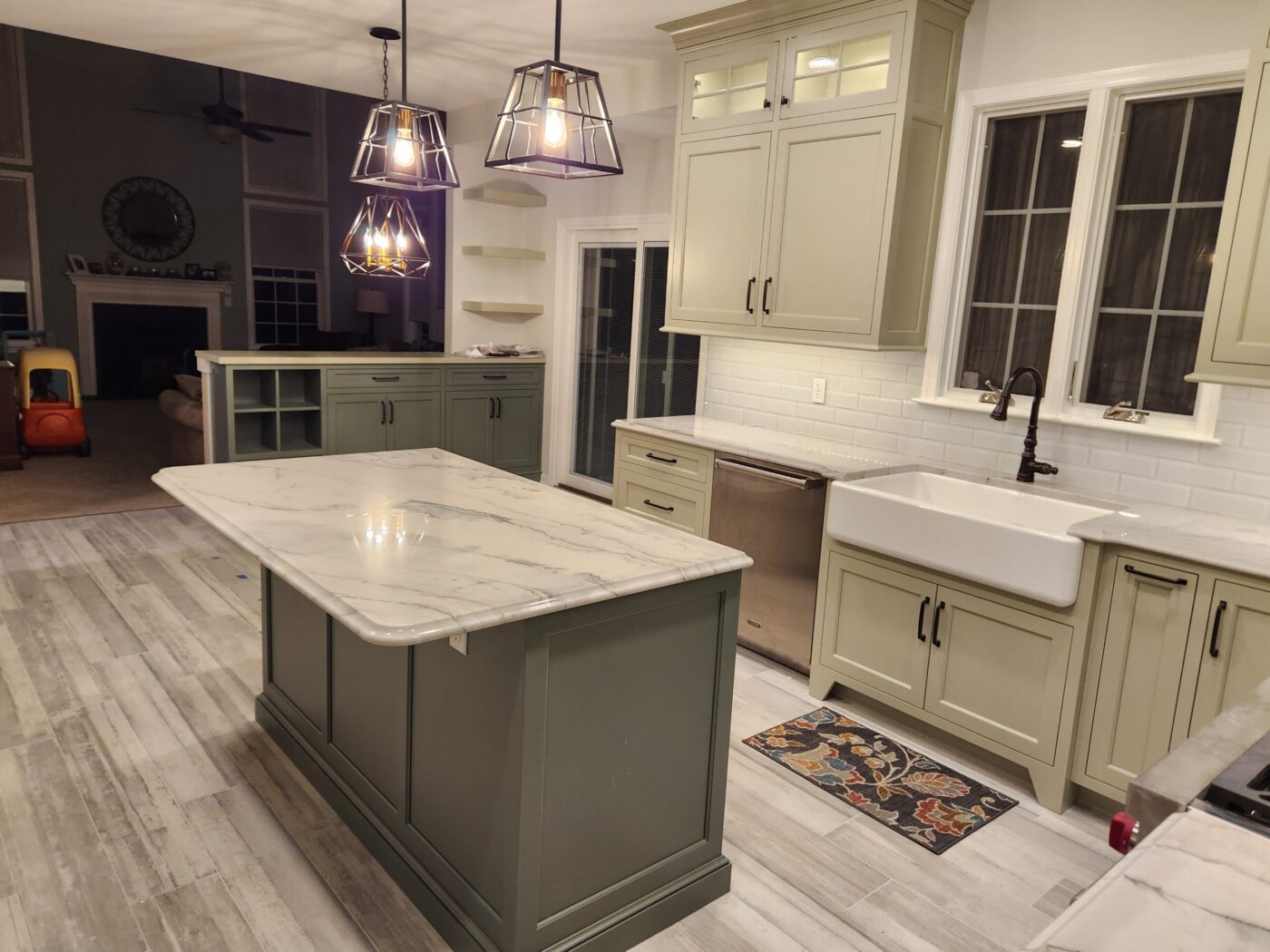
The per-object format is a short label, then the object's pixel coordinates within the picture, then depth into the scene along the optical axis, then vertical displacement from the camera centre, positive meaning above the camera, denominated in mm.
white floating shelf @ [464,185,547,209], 6102 +792
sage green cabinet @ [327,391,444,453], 5703 -770
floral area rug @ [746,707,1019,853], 2631 -1418
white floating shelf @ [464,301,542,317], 6297 +18
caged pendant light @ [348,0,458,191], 2619 +461
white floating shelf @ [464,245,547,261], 6168 +406
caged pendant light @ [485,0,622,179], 2105 +459
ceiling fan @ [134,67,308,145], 8945 +1722
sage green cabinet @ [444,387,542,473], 6238 -825
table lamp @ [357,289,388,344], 11234 +9
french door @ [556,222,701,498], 5668 -216
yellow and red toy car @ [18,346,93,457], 7230 -983
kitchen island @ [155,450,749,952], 1804 -872
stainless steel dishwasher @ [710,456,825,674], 3410 -854
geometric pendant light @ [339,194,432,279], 3832 +271
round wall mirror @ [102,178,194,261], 10070 +807
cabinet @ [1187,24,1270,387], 2342 +252
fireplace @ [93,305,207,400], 10195 -633
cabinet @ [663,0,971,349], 3336 +669
